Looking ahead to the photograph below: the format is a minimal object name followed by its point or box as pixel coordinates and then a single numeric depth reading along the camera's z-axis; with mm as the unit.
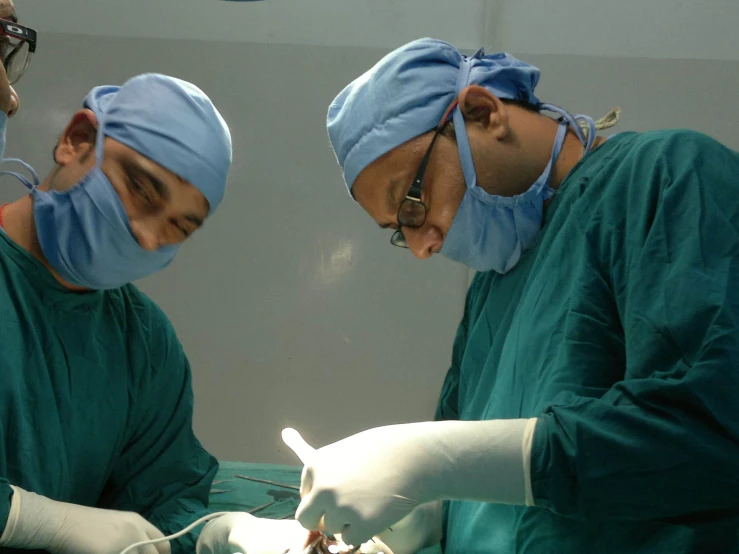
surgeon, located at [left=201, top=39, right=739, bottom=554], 1058
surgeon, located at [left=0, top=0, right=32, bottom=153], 1788
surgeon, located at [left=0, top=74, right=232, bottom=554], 1642
